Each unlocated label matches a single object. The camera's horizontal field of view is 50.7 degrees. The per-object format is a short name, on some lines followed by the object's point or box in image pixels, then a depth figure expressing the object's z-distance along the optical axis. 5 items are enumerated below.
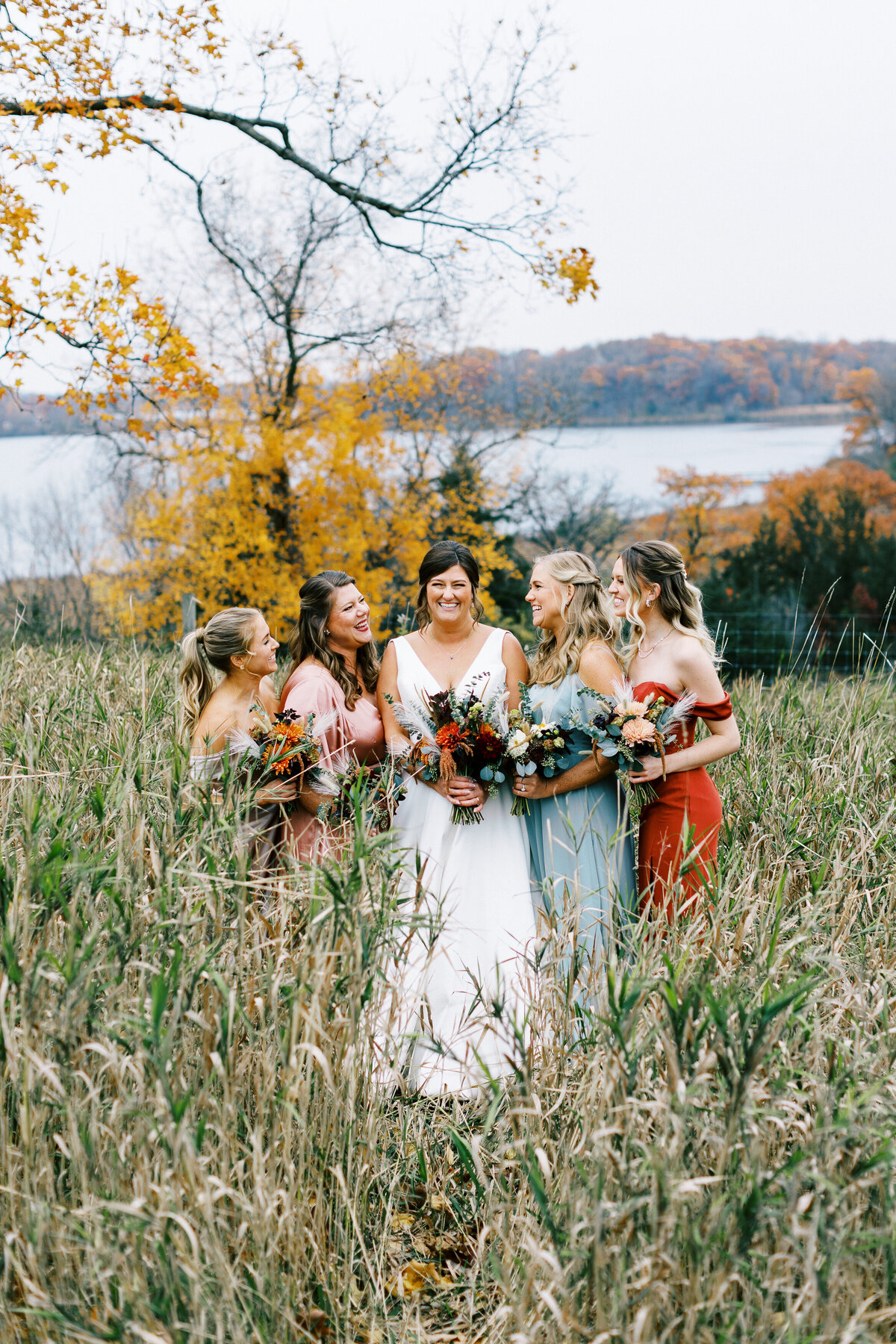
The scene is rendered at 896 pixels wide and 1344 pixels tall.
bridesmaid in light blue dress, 3.44
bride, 3.13
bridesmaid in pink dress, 3.73
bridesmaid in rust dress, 3.50
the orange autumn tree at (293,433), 9.16
